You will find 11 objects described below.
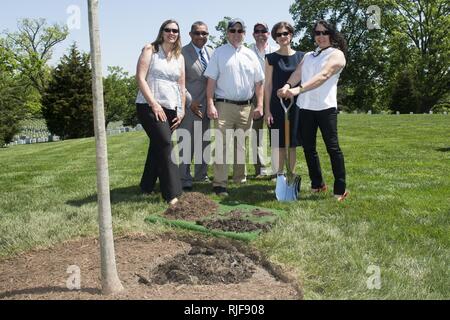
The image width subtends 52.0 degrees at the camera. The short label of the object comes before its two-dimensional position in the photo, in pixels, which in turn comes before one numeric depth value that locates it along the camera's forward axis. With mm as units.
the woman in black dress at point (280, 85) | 6344
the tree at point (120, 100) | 54888
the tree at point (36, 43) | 55062
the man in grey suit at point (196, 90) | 6629
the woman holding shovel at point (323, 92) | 5508
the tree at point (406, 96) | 41875
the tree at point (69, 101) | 36031
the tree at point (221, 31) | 58062
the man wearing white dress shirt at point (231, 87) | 6160
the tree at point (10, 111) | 30547
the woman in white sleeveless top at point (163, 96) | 5406
